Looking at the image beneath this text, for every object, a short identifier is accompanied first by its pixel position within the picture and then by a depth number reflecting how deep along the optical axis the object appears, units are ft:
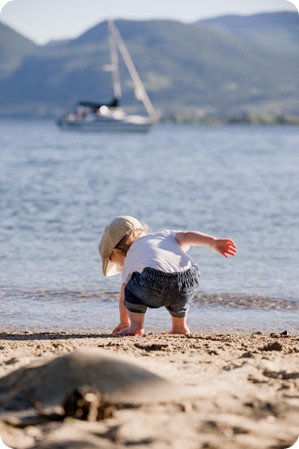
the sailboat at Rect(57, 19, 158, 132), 303.76
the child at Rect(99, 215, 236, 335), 27.46
